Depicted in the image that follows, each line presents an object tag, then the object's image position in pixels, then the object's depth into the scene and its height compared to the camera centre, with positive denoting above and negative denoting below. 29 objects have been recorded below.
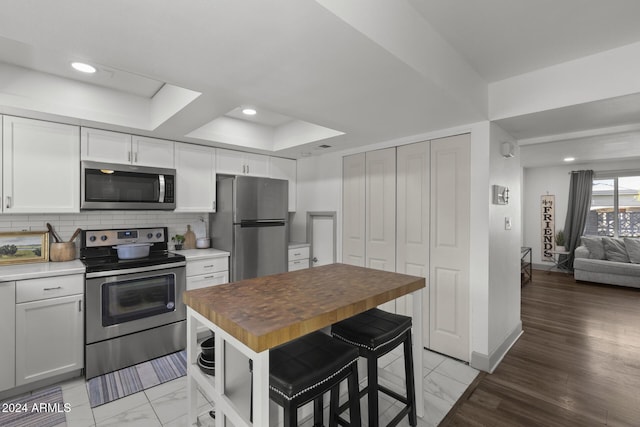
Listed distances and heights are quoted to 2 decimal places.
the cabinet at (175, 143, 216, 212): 3.30 +0.37
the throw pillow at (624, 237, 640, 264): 5.41 -0.67
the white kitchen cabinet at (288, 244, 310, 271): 4.04 -0.64
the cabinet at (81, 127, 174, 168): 2.74 +0.61
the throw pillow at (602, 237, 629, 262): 5.56 -0.71
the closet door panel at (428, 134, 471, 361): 2.78 -0.34
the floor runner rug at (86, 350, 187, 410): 2.29 -1.43
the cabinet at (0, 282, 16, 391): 2.17 -0.93
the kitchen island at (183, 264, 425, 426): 1.13 -0.46
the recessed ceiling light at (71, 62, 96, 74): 2.20 +1.08
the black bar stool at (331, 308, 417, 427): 1.67 -0.77
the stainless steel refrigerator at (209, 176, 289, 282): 3.39 -0.17
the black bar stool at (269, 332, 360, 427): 1.26 -0.73
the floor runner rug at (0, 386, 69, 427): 2.00 -1.44
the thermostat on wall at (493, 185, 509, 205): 2.68 +0.16
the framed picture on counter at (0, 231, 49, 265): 2.58 -0.34
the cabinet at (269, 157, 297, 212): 4.15 +0.56
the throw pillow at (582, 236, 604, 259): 5.80 -0.68
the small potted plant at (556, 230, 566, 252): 6.82 -0.69
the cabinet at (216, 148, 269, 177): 3.63 +0.61
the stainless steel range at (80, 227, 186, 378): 2.51 -0.86
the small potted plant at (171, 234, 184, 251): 3.51 -0.36
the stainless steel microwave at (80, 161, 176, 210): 2.72 +0.23
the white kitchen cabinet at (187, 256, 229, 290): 3.12 -0.68
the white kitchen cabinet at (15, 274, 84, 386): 2.25 -0.94
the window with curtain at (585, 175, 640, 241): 6.31 +0.12
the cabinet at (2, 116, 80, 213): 2.40 +0.37
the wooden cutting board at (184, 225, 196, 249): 3.64 -0.36
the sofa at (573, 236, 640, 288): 5.34 -0.92
